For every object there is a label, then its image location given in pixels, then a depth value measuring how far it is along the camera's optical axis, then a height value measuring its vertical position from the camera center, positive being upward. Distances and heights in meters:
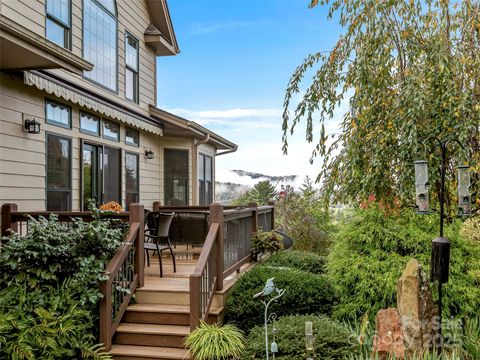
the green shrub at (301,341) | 4.60 -1.70
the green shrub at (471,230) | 5.62 -0.56
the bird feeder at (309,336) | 4.07 -1.40
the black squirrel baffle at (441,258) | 4.52 -0.75
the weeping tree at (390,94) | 5.15 +1.18
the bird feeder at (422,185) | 4.55 +0.01
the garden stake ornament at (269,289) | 4.08 -0.98
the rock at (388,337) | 4.26 -1.54
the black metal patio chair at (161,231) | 6.68 -0.70
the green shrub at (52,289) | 4.68 -1.19
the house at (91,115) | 6.02 +1.30
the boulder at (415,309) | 4.45 -1.27
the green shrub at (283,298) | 5.72 -1.50
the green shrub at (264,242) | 8.16 -1.06
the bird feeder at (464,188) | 4.66 -0.02
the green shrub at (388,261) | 5.70 -1.02
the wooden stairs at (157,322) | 5.05 -1.71
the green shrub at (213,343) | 4.68 -1.72
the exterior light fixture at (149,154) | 10.08 +0.74
